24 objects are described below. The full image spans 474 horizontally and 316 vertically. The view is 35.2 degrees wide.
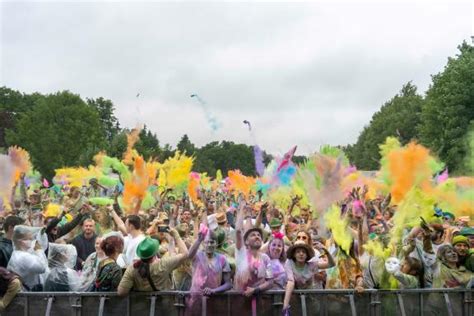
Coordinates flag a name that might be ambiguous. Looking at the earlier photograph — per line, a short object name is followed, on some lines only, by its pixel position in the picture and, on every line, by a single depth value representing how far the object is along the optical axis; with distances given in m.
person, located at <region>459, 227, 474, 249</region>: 9.21
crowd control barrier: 7.61
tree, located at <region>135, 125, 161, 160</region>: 59.85
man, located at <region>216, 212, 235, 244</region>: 9.50
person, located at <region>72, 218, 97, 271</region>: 10.30
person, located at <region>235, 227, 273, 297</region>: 7.84
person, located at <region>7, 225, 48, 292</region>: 8.29
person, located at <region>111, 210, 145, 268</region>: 8.90
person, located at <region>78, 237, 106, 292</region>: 8.09
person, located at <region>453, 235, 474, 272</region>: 8.54
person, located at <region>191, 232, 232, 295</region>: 7.79
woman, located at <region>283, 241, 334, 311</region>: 8.12
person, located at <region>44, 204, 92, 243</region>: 9.82
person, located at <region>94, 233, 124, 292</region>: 7.76
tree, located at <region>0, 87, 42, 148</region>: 97.15
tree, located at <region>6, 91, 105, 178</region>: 74.37
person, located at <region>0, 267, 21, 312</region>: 7.82
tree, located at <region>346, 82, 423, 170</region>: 89.38
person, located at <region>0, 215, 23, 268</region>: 8.52
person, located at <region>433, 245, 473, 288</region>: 8.31
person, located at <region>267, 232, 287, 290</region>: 8.04
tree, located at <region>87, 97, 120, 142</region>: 89.78
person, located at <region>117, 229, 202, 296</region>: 7.60
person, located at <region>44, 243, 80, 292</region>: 8.30
